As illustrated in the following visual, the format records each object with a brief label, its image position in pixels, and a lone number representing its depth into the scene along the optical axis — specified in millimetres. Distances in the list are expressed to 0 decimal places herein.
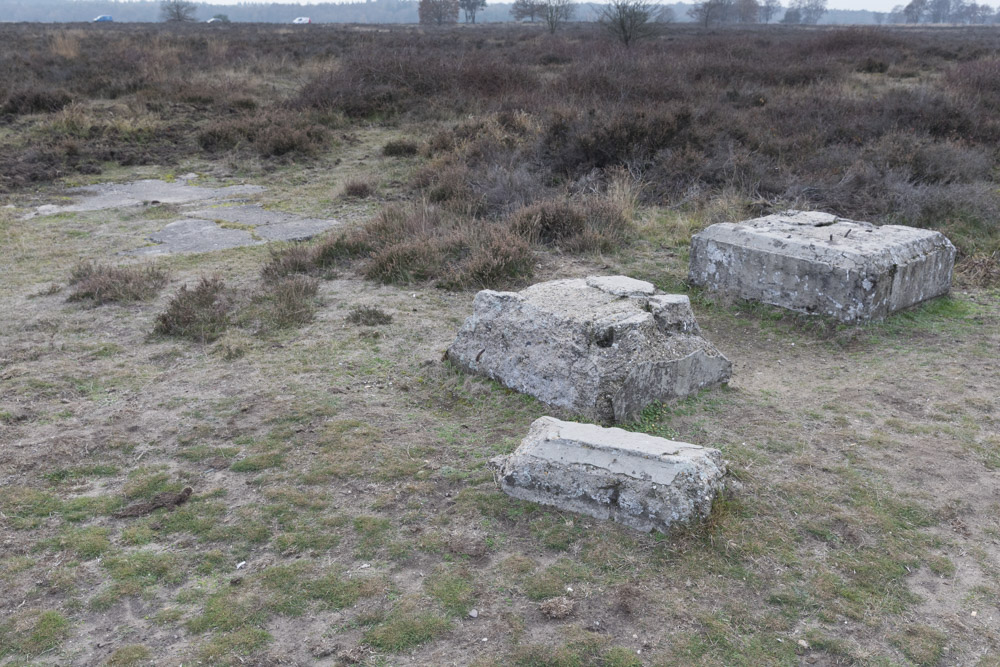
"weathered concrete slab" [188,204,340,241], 8578
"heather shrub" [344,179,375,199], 10125
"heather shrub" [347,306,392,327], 5895
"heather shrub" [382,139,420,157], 12195
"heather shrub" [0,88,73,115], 14258
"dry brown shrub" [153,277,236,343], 5727
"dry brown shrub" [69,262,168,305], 6430
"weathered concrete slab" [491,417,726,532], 3262
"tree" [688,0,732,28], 54812
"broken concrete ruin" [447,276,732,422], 4281
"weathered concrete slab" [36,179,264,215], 9828
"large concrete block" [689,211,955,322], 5562
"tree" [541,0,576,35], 31141
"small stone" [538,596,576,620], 2832
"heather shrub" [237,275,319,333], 5922
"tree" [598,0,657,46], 20969
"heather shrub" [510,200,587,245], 7645
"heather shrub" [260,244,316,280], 6945
